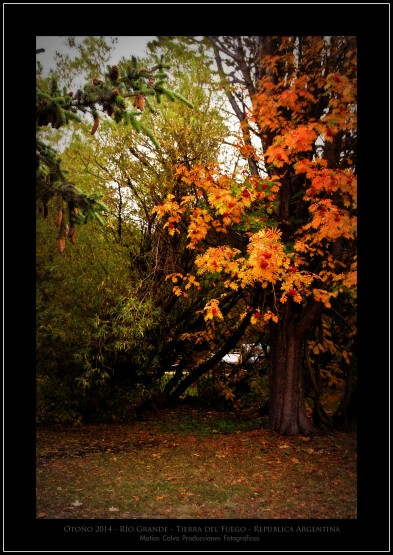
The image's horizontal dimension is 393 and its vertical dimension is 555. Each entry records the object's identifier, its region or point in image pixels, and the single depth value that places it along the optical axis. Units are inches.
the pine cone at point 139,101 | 165.7
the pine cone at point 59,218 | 159.0
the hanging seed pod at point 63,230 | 163.3
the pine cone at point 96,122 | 164.2
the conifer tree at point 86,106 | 162.1
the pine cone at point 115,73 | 161.3
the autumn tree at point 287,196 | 217.3
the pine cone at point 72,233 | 166.2
